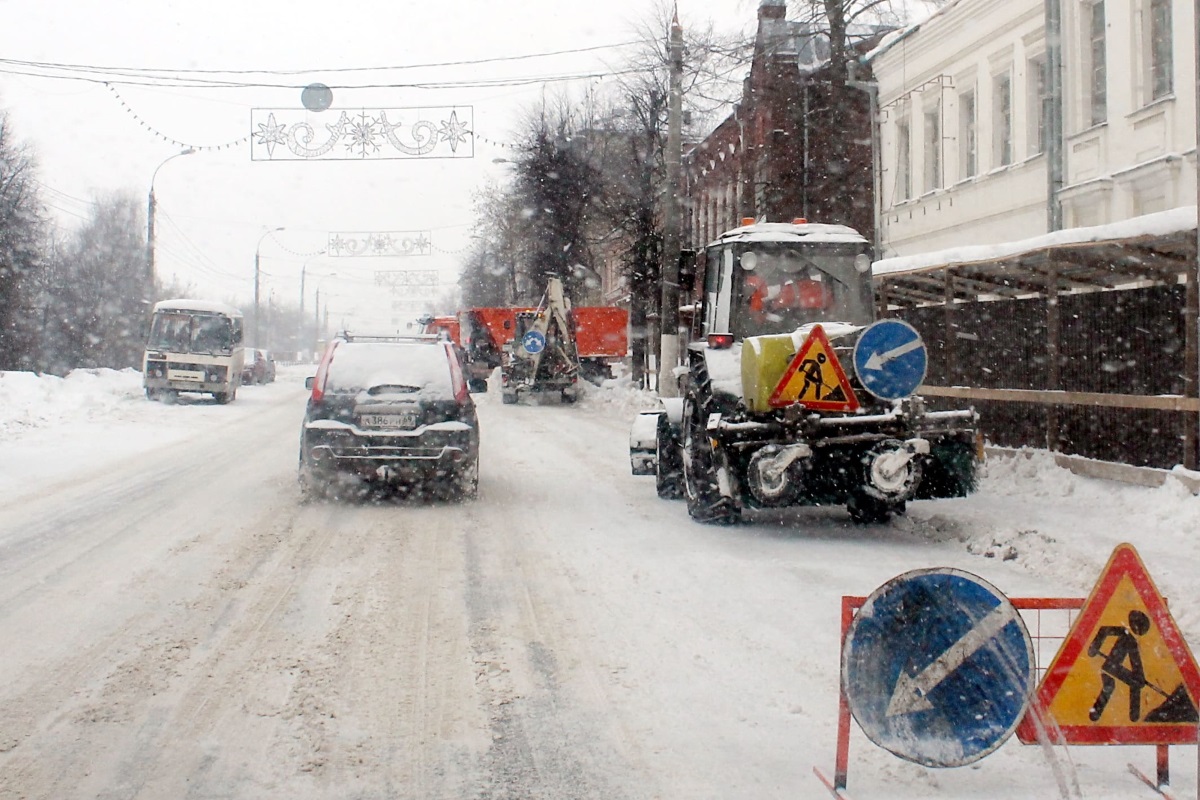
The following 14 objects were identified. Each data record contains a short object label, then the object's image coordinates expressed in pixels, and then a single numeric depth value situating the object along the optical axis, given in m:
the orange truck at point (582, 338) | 39.69
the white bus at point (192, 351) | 32.56
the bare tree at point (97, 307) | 48.59
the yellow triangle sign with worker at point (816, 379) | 9.66
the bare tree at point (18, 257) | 40.47
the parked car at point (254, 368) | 48.22
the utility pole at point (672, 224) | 23.70
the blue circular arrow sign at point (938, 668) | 4.11
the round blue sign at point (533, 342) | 32.28
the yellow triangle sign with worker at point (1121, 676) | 4.10
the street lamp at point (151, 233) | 37.62
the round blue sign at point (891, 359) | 9.12
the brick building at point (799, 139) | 33.16
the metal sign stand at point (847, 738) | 4.25
